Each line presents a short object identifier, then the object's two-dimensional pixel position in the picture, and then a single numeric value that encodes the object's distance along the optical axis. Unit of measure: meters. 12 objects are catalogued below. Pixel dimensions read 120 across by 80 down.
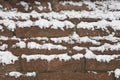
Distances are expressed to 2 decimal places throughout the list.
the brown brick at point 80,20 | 1.99
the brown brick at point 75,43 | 1.95
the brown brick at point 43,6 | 2.01
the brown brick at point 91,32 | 1.98
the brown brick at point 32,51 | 1.91
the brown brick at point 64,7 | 2.04
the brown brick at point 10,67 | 1.89
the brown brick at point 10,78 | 1.89
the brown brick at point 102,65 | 1.94
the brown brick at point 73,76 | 1.92
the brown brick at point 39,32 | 1.94
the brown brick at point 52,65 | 1.91
